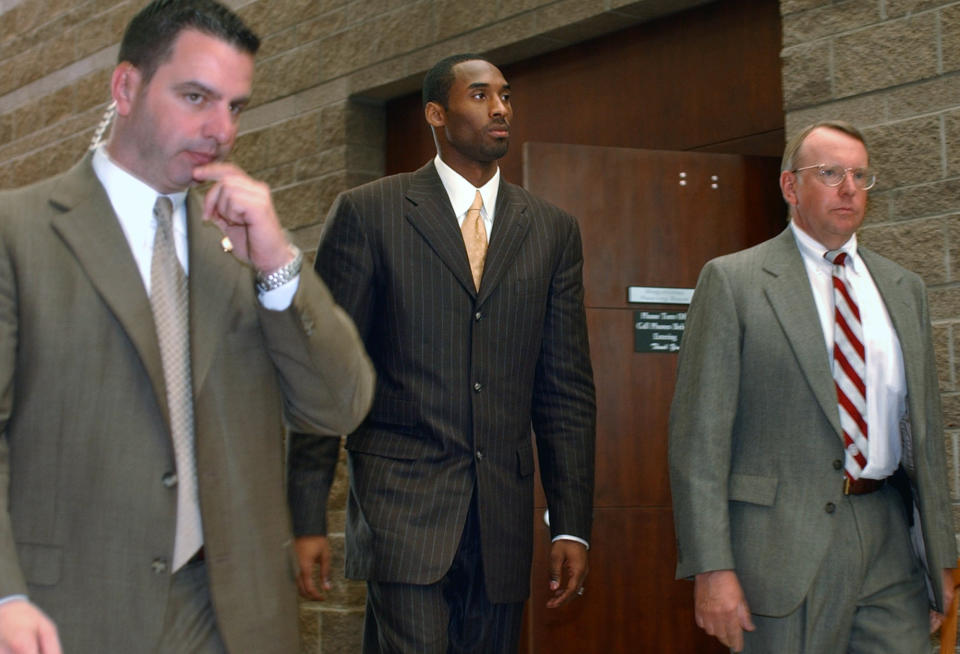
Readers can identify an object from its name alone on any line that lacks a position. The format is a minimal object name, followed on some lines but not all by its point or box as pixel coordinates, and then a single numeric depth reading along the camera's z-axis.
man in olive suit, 1.75
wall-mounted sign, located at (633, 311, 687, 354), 4.26
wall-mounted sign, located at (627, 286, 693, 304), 4.27
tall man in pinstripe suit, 2.90
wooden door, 4.13
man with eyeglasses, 2.77
